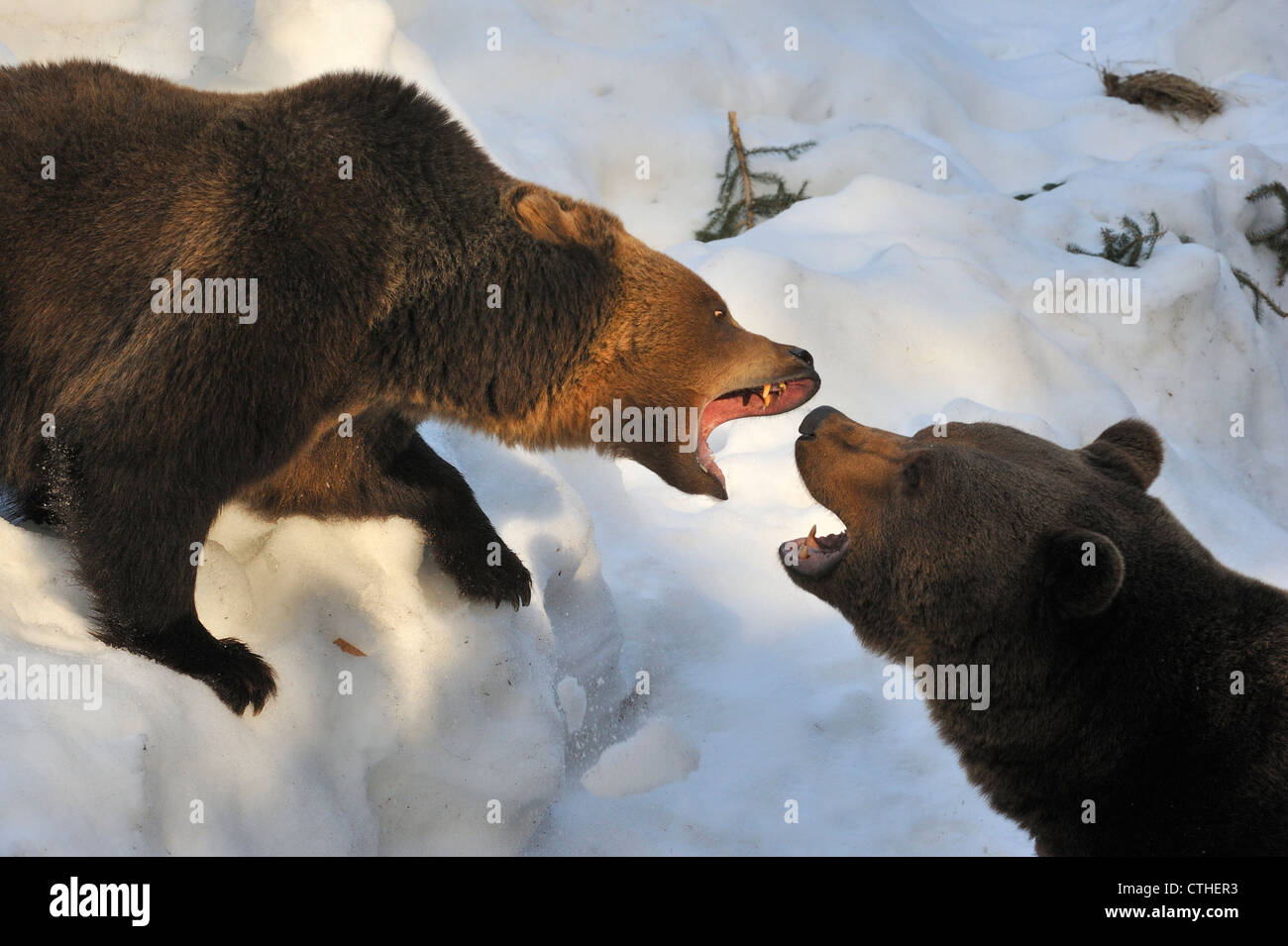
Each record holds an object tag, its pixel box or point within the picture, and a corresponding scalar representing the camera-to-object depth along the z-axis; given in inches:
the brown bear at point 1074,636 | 147.5
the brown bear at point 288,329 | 155.1
